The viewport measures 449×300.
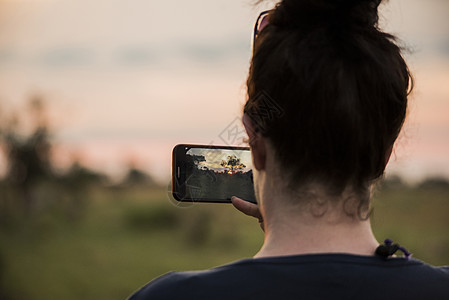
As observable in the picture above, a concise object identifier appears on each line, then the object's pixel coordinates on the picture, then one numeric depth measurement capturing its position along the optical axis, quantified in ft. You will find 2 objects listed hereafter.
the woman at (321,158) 3.36
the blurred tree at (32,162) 82.99
